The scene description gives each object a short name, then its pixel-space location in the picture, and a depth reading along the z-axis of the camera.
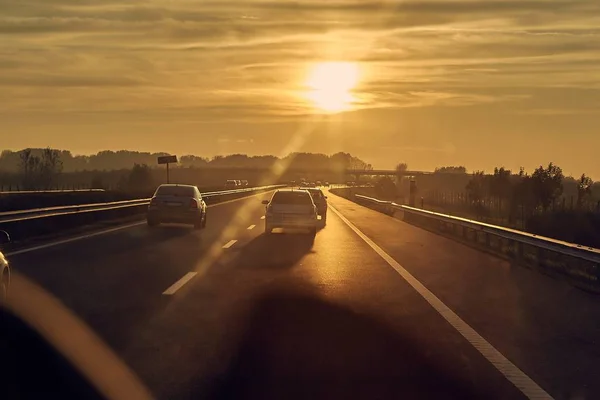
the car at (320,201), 39.17
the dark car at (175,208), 30.88
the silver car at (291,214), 28.00
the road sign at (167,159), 62.31
